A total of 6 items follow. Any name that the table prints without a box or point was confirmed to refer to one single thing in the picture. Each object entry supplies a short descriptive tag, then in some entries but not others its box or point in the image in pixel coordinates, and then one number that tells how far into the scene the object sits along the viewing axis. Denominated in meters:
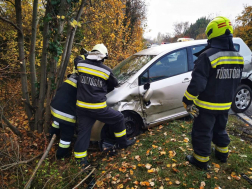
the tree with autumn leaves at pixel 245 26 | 17.92
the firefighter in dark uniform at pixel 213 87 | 2.12
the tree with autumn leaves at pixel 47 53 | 3.20
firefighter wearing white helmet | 2.62
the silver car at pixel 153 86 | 3.20
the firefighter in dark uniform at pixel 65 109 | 2.88
